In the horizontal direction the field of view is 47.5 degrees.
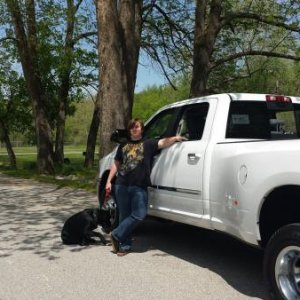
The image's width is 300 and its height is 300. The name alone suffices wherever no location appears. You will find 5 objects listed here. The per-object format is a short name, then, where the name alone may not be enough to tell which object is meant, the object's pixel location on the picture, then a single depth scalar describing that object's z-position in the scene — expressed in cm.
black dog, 473
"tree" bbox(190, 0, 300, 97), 1015
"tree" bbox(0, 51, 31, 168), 1926
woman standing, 421
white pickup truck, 292
